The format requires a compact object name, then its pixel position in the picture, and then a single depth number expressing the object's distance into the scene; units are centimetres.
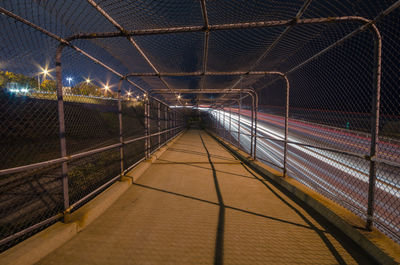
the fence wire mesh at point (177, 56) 209
